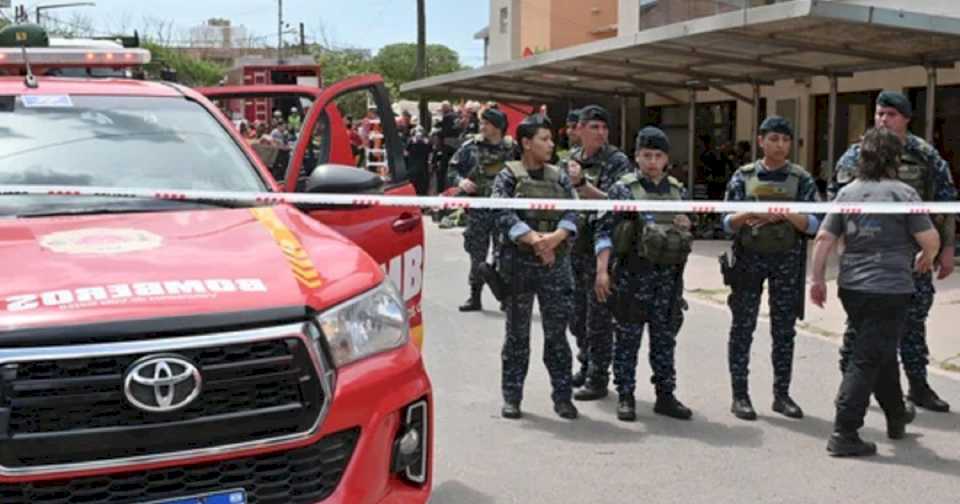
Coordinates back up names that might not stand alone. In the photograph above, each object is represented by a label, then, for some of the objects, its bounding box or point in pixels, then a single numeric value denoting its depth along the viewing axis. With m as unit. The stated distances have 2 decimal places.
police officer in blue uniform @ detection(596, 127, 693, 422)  5.83
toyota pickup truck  2.71
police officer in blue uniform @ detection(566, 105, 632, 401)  6.39
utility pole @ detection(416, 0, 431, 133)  34.75
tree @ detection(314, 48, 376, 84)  59.31
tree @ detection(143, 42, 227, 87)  55.44
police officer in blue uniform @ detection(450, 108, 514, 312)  8.74
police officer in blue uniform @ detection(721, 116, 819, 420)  5.82
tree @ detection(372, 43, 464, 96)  67.69
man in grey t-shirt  5.08
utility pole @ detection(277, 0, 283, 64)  66.66
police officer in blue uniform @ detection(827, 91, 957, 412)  5.83
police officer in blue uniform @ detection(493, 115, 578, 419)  5.75
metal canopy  10.55
